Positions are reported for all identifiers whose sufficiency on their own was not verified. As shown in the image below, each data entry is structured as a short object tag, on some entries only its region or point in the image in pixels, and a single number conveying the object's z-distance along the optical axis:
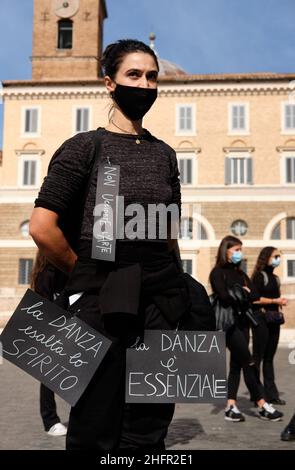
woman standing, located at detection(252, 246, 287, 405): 8.18
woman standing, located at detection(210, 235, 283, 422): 7.06
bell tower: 42.28
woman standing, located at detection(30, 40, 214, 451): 2.34
